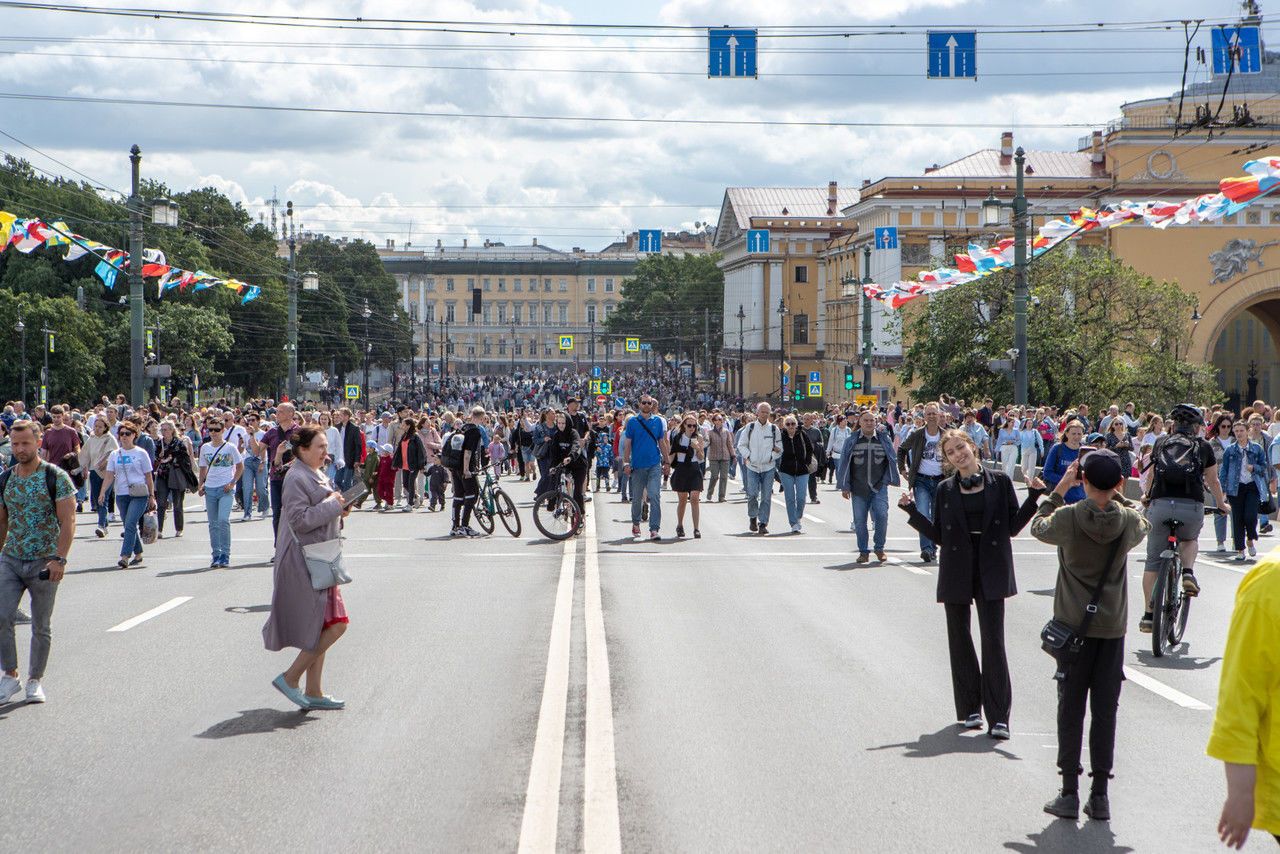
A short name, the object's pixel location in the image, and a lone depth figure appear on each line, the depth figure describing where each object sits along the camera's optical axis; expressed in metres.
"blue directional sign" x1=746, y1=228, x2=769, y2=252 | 65.75
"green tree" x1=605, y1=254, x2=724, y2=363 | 128.25
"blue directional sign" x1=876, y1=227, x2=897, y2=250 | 67.62
